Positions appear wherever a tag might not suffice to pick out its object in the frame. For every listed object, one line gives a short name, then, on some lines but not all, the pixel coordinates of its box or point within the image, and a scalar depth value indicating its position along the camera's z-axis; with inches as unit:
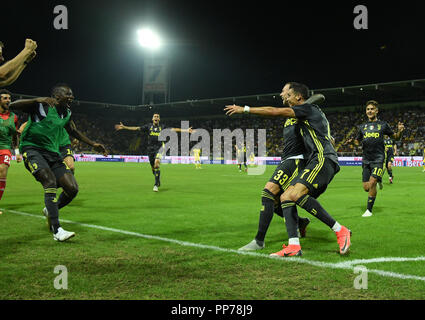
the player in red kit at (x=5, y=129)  338.0
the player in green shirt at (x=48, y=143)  235.1
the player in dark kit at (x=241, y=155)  1174.3
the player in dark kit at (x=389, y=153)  695.9
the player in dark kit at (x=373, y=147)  351.6
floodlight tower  2632.9
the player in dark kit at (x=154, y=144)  565.1
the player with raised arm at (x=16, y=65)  147.6
